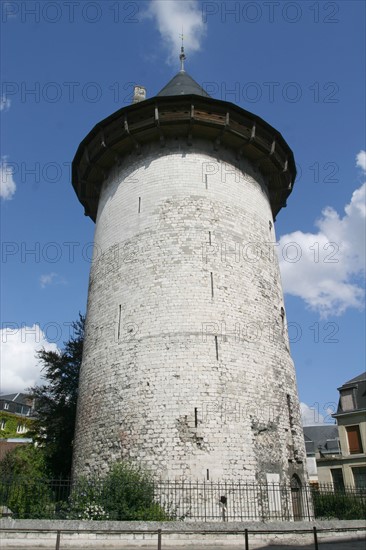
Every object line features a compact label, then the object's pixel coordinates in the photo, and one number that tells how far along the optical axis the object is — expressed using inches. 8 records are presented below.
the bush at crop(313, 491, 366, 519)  514.4
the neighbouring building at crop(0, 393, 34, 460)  1357.0
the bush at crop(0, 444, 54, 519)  403.2
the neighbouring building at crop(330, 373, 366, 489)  1031.0
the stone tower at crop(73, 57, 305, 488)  477.7
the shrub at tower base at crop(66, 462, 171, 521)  393.4
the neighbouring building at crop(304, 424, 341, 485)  1492.4
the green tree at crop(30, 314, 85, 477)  724.7
